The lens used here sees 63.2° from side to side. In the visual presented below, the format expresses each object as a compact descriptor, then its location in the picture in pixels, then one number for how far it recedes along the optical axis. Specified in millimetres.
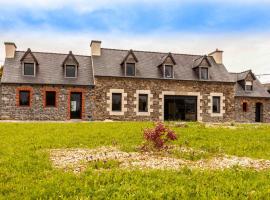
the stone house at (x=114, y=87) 19360
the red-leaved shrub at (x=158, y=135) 6508
